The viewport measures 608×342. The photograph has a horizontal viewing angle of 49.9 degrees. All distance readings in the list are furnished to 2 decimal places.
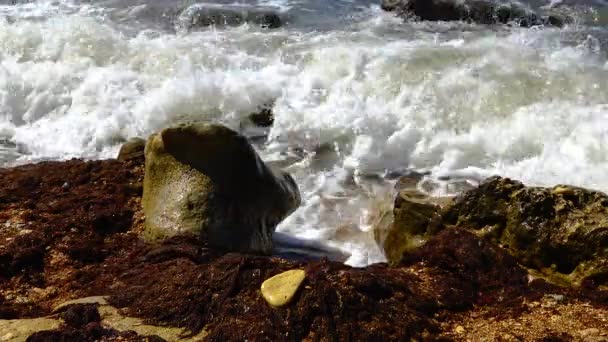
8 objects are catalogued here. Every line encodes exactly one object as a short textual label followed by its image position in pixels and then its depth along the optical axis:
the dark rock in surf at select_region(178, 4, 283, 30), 12.58
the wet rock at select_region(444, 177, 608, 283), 4.57
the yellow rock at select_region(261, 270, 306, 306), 3.83
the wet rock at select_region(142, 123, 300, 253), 4.98
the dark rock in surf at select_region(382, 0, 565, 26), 12.31
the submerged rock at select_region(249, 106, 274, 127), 8.63
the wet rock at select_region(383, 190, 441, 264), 5.08
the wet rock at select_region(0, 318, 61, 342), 3.58
